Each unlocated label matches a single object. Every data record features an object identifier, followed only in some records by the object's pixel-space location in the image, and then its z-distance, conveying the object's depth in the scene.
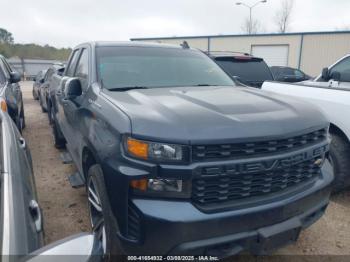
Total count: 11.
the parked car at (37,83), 11.21
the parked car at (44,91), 8.80
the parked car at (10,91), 5.08
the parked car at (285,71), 17.25
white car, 3.64
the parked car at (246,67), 6.19
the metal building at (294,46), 24.44
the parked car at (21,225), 1.16
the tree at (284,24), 52.19
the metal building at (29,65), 30.68
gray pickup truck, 2.04
